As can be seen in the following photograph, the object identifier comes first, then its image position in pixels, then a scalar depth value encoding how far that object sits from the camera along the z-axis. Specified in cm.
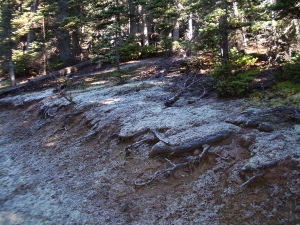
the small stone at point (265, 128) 434
